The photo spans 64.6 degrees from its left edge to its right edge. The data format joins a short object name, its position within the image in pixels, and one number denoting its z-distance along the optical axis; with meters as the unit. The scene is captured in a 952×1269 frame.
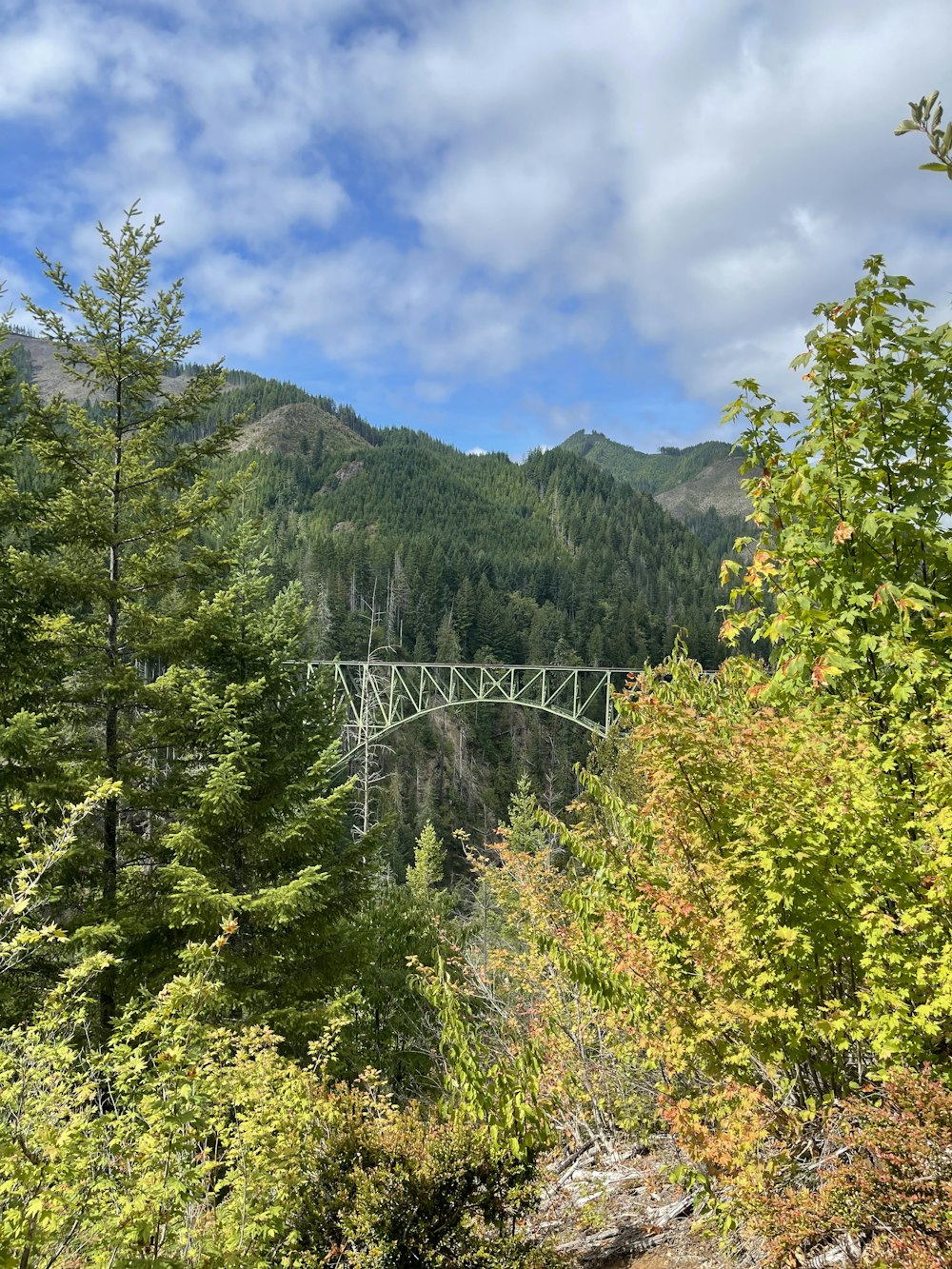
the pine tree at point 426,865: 29.65
